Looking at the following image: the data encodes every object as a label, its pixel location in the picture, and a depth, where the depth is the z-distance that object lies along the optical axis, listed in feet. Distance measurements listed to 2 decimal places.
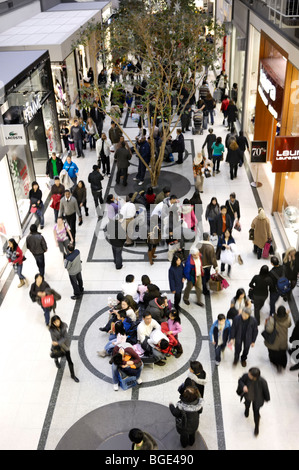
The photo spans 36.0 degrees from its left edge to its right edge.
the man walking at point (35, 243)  31.50
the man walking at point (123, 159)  46.29
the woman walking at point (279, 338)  23.04
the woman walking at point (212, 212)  34.09
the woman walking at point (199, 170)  44.78
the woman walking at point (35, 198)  38.70
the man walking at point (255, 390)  20.24
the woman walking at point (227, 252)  31.58
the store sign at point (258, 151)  42.78
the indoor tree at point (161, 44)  43.39
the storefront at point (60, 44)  54.29
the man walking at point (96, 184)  40.62
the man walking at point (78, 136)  52.80
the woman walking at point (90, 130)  54.23
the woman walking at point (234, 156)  45.52
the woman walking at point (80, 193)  38.21
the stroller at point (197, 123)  60.80
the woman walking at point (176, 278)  27.69
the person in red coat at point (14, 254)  31.71
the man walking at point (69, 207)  35.78
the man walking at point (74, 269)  29.30
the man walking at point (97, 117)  58.80
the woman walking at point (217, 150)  47.02
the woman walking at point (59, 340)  23.65
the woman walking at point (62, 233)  33.19
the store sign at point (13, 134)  36.55
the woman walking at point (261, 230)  32.42
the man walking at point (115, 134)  51.06
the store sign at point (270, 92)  39.52
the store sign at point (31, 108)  42.25
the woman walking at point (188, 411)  19.63
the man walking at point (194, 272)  28.58
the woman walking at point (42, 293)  27.37
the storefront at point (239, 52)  56.95
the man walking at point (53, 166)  43.29
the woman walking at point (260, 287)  26.86
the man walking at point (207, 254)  29.43
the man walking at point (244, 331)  23.41
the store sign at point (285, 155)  31.22
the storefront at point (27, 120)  38.19
